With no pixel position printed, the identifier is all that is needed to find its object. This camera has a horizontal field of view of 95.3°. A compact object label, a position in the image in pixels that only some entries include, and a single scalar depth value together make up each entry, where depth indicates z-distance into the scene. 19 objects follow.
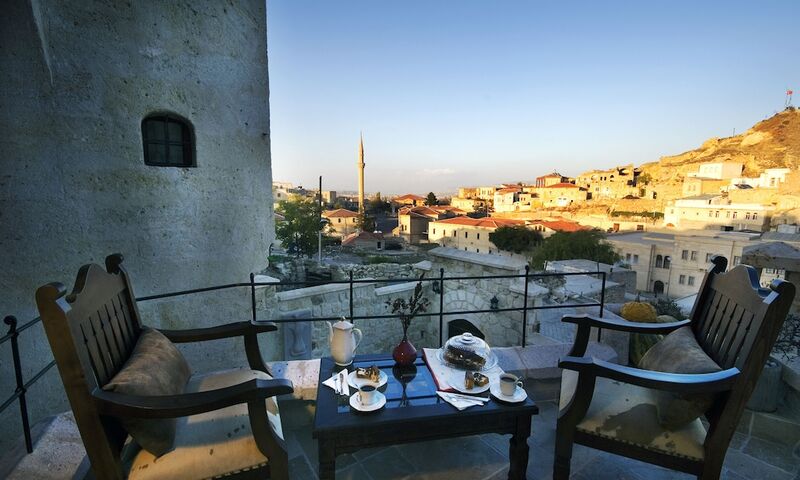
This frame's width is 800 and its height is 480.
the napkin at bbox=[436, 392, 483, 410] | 1.52
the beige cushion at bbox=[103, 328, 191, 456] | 1.23
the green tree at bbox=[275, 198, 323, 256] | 23.25
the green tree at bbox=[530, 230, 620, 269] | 23.53
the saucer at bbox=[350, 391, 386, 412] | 1.48
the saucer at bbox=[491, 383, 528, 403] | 1.55
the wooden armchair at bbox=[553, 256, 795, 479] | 1.35
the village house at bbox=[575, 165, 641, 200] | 46.71
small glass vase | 1.86
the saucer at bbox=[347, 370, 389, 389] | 1.66
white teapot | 1.87
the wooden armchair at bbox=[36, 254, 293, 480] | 1.10
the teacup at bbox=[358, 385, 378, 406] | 1.50
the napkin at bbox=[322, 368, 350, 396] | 1.63
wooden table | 1.44
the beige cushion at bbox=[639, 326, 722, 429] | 1.44
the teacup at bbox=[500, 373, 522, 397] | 1.57
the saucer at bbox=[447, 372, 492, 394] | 1.62
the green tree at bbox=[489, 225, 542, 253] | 29.67
